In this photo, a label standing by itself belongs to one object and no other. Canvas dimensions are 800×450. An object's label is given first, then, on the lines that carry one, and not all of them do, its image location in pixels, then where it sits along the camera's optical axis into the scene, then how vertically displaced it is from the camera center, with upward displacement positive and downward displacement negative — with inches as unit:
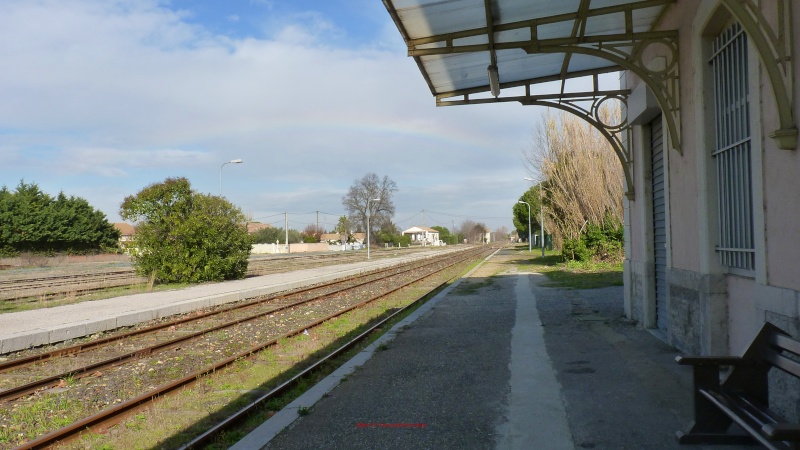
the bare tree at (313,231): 5139.8 +131.4
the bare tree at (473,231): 7588.6 +164.0
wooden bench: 154.4 -39.0
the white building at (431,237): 6219.0 +88.3
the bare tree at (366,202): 4124.0 +278.8
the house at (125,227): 4822.3 +163.6
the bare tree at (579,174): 1078.4 +117.4
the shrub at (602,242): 1075.3 +2.5
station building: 192.4 +49.2
